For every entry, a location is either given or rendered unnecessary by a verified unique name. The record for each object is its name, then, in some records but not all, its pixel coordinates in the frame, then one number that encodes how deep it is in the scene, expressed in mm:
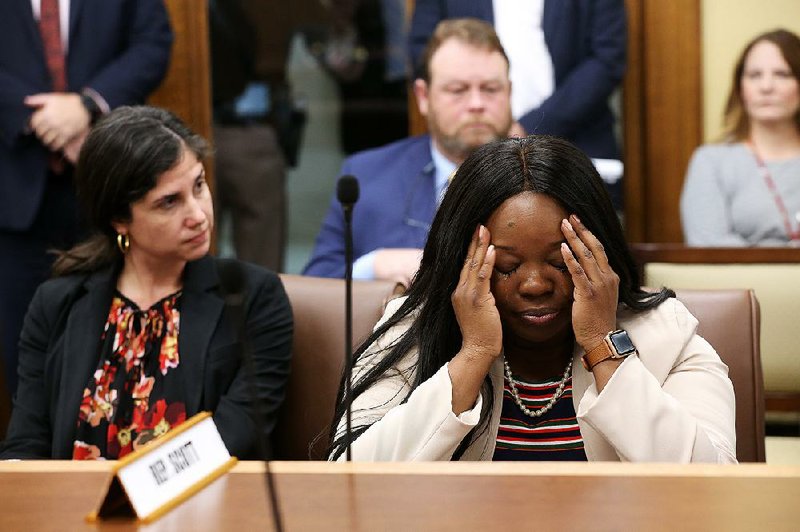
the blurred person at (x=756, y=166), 7812
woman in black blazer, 5113
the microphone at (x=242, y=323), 2543
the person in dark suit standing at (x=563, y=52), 8055
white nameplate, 2816
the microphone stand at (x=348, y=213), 3328
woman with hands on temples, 3842
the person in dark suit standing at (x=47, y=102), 7473
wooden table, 2736
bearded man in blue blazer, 6848
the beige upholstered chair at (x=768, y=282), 5480
